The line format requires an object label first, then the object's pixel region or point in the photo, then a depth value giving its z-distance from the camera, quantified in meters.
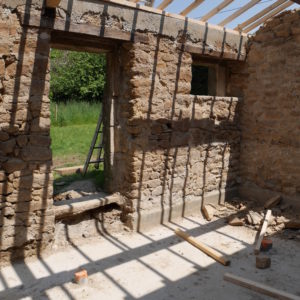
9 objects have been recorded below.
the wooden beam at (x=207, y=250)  4.65
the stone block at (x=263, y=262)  4.50
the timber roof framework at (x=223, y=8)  5.16
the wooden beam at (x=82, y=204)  5.00
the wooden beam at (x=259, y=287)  3.69
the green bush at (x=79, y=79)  18.55
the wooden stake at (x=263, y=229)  4.98
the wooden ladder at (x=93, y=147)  6.88
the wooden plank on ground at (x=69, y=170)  7.57
